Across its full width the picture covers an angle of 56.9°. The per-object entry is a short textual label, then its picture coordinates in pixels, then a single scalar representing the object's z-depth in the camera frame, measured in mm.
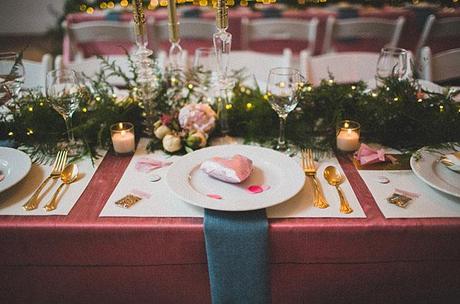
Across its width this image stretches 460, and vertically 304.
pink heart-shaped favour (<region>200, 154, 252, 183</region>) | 1001
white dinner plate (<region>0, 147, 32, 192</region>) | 1018
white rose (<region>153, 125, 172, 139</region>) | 1227
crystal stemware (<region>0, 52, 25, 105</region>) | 1287
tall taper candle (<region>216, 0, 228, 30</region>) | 1169
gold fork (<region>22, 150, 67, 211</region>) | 985
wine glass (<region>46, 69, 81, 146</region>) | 1138
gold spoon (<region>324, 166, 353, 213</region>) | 1008
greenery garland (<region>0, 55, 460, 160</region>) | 1234
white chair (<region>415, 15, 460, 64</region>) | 2781
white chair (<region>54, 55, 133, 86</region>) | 1998
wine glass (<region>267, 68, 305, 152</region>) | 1100
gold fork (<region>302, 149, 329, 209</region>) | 985
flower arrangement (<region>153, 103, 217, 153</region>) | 1201
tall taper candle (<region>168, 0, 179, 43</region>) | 1343
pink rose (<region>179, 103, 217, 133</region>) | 1201
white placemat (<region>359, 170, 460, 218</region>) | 950
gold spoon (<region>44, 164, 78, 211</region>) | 1050
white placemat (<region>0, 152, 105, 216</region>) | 976
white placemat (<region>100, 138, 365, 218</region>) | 960
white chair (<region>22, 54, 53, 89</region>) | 1952
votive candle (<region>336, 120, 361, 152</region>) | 1190
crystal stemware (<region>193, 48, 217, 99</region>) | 1379
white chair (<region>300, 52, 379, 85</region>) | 1978
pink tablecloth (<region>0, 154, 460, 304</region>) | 936
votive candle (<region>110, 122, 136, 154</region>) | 1195
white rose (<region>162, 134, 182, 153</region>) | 1196
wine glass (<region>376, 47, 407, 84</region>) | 1321
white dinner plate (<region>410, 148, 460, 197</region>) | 975
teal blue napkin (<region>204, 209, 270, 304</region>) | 922
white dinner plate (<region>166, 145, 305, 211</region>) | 938
